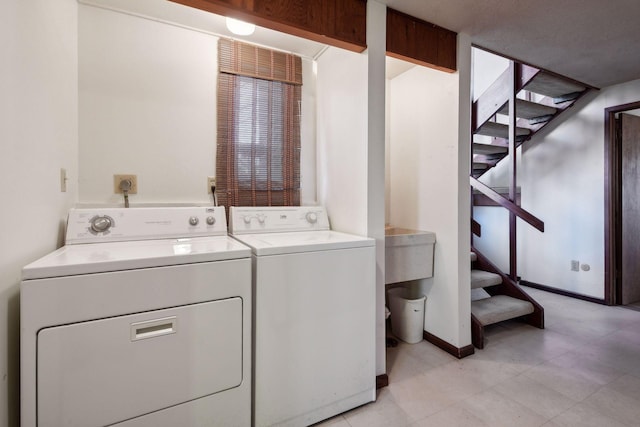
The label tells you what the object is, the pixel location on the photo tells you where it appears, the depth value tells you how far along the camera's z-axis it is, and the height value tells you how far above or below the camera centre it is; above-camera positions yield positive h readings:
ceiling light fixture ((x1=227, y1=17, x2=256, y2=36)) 1.85 +1.20
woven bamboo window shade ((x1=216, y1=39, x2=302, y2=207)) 2.02 +0.64
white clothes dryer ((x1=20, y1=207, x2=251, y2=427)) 0.95 -0.44
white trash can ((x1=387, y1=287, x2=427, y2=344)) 2.24 -0.80
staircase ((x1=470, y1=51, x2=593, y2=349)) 2.42 +0.88
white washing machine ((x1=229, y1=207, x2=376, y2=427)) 1.28 -0.53
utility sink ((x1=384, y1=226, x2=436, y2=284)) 2.01 -0.29
